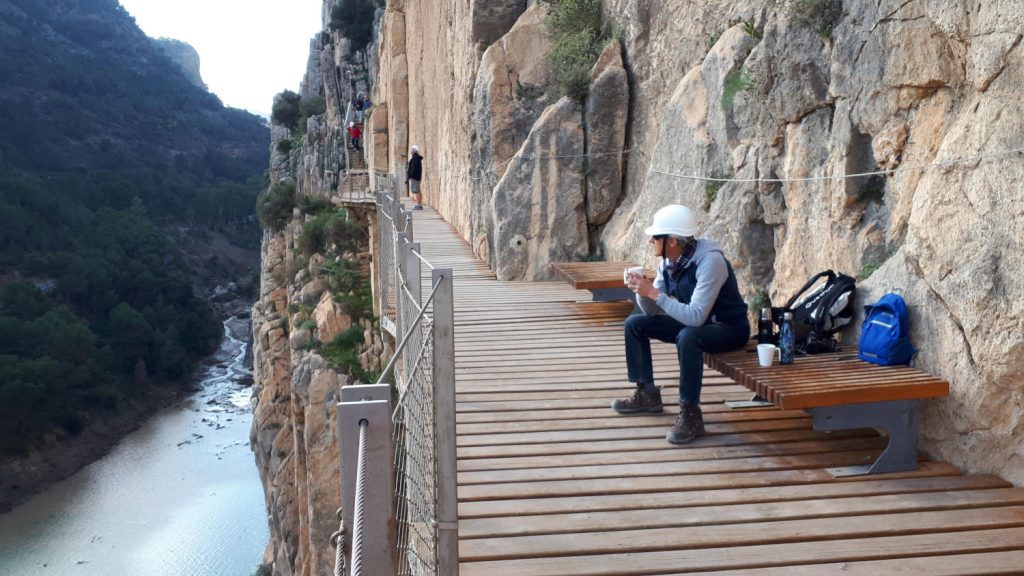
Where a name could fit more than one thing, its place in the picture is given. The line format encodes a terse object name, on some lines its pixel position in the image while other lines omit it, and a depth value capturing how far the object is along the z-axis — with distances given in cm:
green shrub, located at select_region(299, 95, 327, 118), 4909
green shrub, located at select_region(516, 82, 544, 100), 1090
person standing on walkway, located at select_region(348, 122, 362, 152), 3300
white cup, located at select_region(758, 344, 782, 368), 389
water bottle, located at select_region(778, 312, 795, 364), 394
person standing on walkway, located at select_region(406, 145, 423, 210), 1708
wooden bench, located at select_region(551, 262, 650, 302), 695
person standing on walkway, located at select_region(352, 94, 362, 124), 3669
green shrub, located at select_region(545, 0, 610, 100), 895
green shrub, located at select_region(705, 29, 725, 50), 680
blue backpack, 368
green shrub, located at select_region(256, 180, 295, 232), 3691
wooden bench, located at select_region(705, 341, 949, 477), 339
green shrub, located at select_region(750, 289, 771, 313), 538
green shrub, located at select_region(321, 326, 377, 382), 1762
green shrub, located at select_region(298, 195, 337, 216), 3086
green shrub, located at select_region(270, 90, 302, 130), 5128
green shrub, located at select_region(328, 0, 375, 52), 4181
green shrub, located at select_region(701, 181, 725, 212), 621
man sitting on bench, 395
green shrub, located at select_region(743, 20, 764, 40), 579
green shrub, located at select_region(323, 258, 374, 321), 2019
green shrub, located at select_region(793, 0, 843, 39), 479
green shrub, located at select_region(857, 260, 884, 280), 423
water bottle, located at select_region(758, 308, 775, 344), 411
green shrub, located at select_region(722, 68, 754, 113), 590
